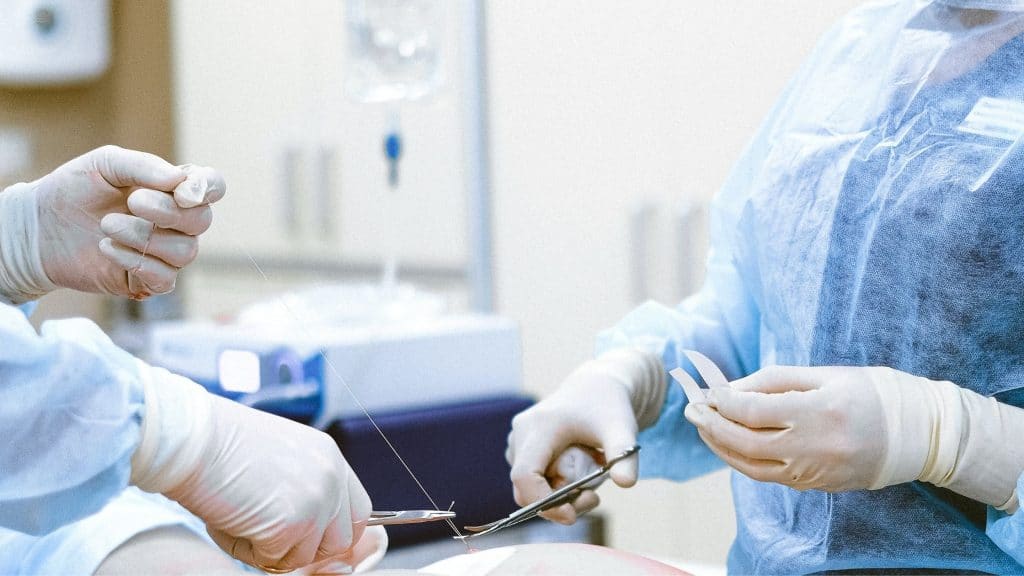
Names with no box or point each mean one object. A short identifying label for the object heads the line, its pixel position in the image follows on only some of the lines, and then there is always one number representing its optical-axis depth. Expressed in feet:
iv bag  11.36
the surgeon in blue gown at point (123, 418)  5.95
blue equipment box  8.73
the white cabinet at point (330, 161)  10.90
